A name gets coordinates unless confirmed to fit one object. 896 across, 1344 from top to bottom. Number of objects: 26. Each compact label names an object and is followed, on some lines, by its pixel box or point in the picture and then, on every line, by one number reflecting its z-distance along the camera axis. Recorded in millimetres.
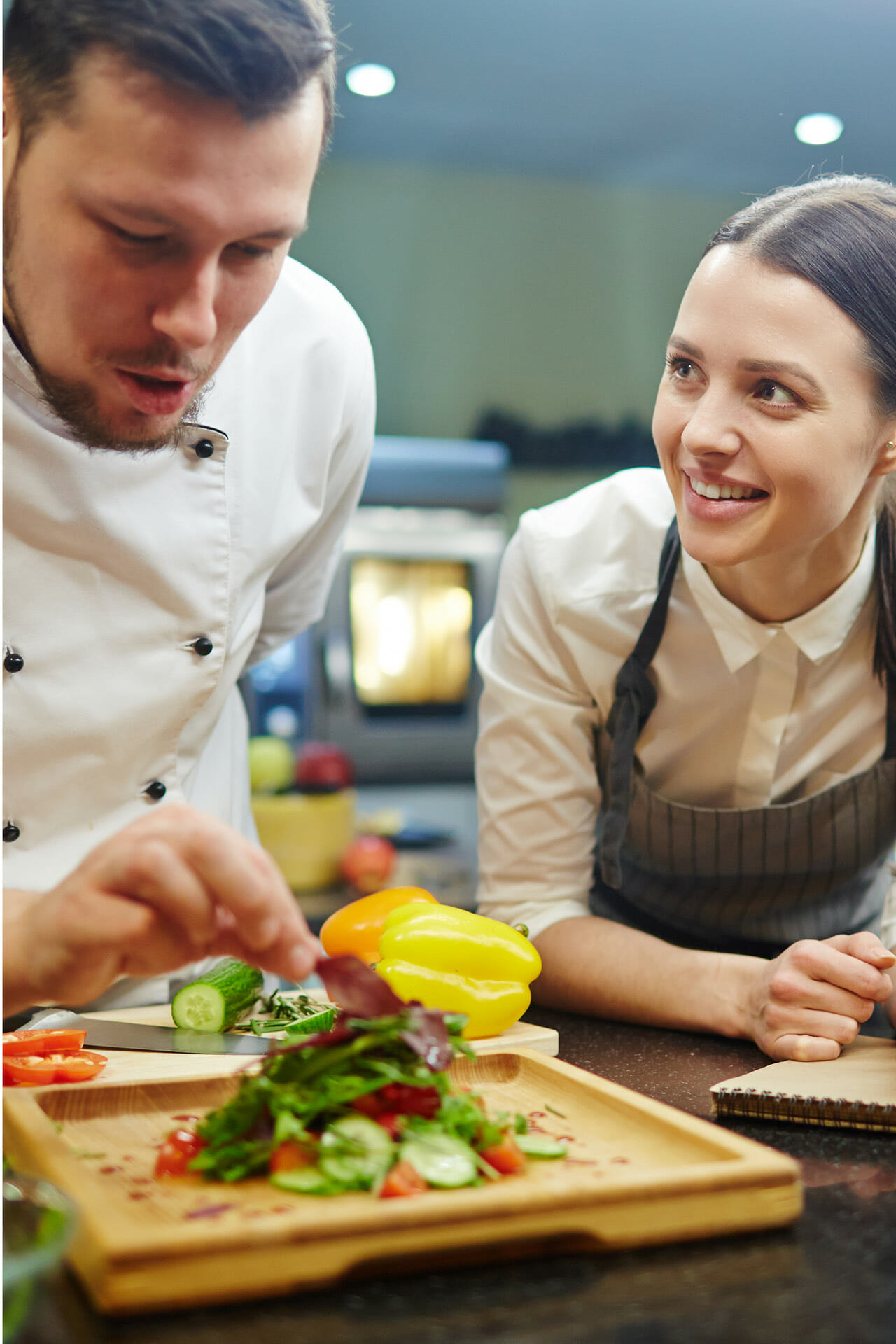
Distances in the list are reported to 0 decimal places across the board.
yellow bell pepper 1080
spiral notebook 886
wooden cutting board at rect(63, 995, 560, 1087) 944
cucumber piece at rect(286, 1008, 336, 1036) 1043
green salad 688
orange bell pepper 1249
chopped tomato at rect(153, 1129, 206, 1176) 710
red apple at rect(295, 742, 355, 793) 2900
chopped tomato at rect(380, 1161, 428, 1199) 662
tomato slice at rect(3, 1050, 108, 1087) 875
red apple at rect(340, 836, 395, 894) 2820
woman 1205
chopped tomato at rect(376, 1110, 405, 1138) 717
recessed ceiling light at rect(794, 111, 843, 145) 2395
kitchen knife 1007
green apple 2906
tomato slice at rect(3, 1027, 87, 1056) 918
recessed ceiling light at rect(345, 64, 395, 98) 2889
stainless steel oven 3188
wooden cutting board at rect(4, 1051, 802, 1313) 595
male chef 688
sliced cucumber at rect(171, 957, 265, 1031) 1066
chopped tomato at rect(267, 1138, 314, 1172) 700
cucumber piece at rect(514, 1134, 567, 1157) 748
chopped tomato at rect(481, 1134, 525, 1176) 718
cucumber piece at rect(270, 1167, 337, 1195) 672
